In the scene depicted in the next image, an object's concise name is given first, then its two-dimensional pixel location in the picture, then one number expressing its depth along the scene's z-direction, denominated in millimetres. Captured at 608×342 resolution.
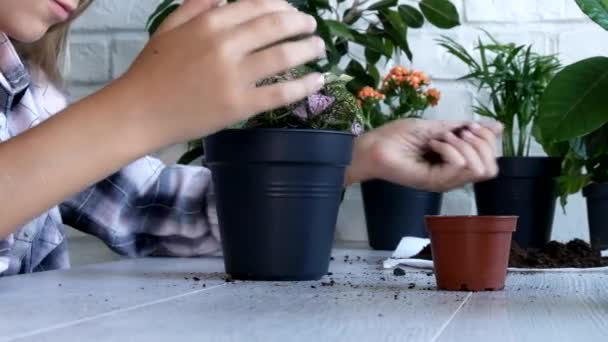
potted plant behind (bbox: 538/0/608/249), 1231
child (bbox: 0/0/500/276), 621
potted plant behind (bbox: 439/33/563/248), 1456
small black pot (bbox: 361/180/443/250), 1493
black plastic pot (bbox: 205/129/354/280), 741
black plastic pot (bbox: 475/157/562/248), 1449
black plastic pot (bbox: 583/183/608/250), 1428
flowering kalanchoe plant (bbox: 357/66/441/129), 1543
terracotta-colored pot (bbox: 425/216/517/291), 698
